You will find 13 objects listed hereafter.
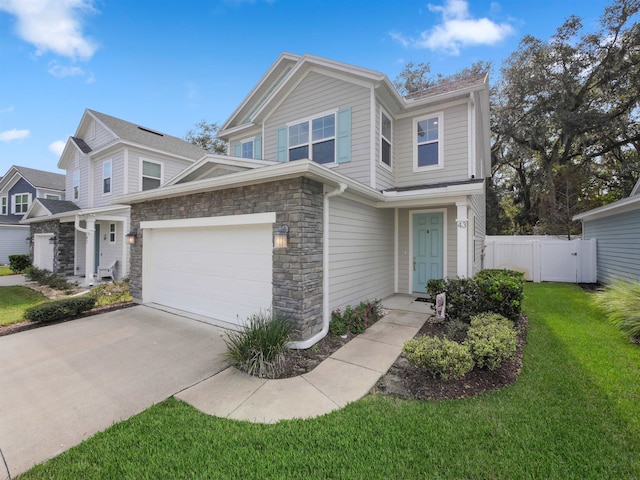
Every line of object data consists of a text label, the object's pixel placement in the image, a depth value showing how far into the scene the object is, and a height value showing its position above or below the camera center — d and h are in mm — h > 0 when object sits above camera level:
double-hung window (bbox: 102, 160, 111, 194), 12891 +2942
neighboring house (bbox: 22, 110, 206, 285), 11984 +2538
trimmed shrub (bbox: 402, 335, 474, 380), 3629 -1459
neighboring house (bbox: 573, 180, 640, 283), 8227 +234
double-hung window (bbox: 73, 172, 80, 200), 14498 +2861
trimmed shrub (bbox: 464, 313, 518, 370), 3797 -1362
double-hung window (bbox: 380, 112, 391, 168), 7809 +2890
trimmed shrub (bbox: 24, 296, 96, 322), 6270 -1505
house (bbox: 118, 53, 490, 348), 5090 +835
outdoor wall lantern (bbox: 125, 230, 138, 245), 7964 +148
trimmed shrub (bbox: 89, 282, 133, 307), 8109 -1556
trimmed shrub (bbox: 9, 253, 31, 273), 15383 -1126
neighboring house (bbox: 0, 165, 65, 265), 18969 +3118
